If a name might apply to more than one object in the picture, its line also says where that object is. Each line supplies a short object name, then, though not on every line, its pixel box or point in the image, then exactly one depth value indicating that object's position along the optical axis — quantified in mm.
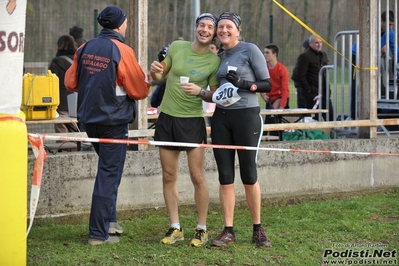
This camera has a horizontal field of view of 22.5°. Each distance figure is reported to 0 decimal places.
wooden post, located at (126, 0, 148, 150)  10200
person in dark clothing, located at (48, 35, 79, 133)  13594
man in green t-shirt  8601
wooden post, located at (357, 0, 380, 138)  11739
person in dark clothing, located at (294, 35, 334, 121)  16982
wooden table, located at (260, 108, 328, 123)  13338
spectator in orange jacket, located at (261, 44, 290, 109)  16110
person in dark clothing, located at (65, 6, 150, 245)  8486
